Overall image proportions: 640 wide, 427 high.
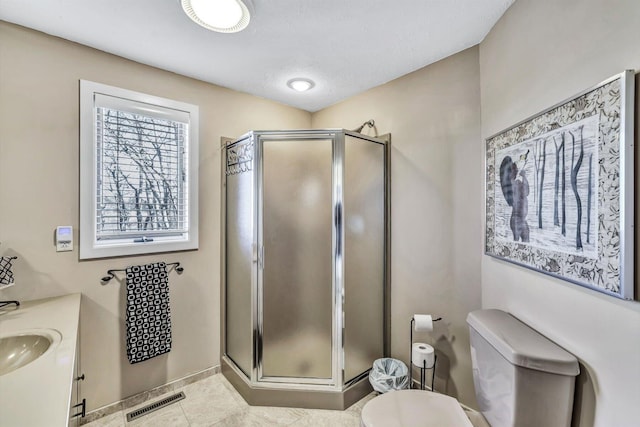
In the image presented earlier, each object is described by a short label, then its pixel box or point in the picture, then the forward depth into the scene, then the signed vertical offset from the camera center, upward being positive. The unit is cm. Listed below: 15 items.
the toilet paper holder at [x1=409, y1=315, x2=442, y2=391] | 182 -111
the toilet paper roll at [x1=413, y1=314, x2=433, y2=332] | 179 -74
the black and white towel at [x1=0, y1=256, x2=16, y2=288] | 144 -32
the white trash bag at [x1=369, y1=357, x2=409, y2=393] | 186 -116
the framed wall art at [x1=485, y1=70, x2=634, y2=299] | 85 +8
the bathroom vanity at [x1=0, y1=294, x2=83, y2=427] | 67 -50
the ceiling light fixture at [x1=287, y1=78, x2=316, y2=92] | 223 +106
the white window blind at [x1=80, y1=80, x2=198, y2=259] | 177 +28
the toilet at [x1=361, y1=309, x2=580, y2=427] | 99 -70
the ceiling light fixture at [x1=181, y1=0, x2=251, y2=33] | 133 +100
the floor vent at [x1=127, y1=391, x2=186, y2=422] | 182 -135
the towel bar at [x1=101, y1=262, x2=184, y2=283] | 183 -43
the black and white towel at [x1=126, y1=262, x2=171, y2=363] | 184 -69
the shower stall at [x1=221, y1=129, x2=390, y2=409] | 194 -42
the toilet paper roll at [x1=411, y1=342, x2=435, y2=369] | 177 -94
